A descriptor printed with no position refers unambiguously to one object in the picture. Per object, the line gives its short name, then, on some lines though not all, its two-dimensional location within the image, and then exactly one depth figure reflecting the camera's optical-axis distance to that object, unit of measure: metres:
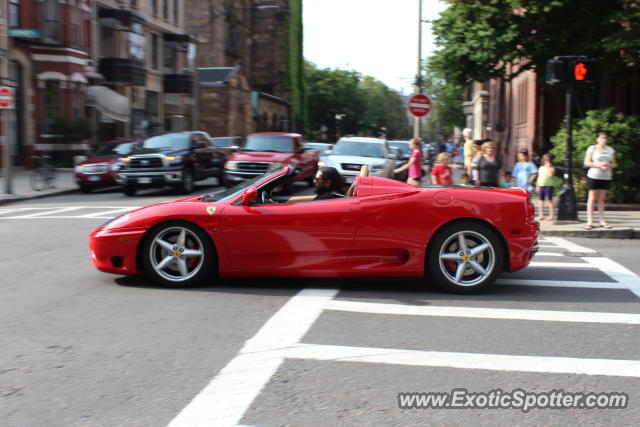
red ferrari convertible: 7.05
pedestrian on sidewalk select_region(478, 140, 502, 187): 13.75
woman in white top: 12.58
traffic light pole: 13.86
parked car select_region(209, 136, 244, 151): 32.37
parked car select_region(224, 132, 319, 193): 21.86
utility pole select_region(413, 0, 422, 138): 26.90
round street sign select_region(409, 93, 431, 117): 23.48
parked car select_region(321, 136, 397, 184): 20.84
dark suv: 20.69
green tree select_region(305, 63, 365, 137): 91.56
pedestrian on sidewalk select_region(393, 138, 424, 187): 15.66
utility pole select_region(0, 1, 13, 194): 29.73
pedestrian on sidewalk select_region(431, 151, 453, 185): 13.52
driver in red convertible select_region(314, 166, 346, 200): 7.55
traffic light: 13.45
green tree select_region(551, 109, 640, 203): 17.53
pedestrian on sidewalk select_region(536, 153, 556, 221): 14.51
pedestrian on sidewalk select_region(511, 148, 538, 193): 15.32
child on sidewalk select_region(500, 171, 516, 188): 14.39
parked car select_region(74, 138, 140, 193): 22.47
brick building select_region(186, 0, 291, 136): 56.62
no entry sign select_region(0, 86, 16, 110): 20.00
